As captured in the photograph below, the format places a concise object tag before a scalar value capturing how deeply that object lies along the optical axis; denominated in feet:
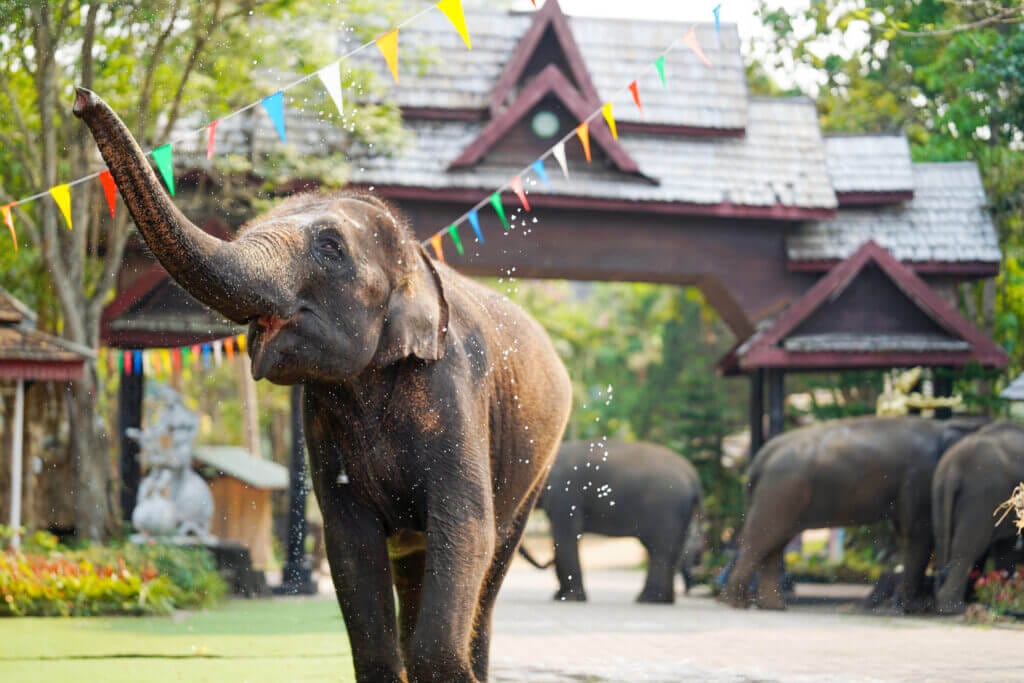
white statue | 46.78
